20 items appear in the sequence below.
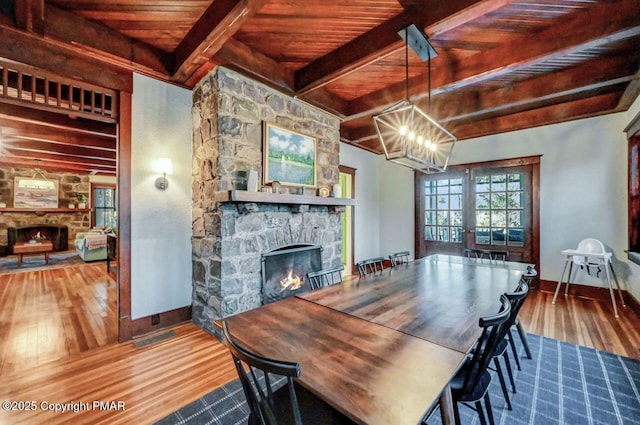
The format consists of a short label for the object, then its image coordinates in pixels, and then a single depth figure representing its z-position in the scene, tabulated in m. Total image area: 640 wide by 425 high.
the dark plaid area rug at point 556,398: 1.71
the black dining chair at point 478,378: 1.29
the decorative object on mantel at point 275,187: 3.02
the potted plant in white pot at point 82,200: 8.40
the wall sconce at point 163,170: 2.88
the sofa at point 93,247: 6.37
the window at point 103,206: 8.94
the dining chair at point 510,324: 1.50
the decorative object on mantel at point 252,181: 2.78
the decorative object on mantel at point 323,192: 3.71
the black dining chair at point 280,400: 0.83
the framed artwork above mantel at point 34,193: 7.40
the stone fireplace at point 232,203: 2.73
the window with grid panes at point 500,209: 4.56
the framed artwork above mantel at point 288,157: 3.12
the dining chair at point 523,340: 2.40
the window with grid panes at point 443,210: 5.14
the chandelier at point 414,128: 2.08
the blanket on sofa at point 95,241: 6.34
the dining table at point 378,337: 0.85
